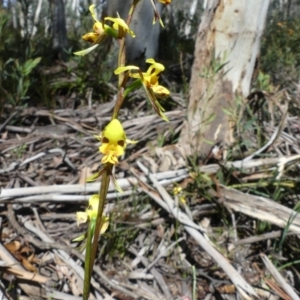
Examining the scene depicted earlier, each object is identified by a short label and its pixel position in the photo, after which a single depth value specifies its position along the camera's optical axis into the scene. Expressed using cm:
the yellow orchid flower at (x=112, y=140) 26
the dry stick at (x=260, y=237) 52
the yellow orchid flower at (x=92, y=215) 30
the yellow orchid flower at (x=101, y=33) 27
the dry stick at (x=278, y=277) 44
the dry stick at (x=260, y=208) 51
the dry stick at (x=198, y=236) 44
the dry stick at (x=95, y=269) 46
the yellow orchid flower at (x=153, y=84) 27
